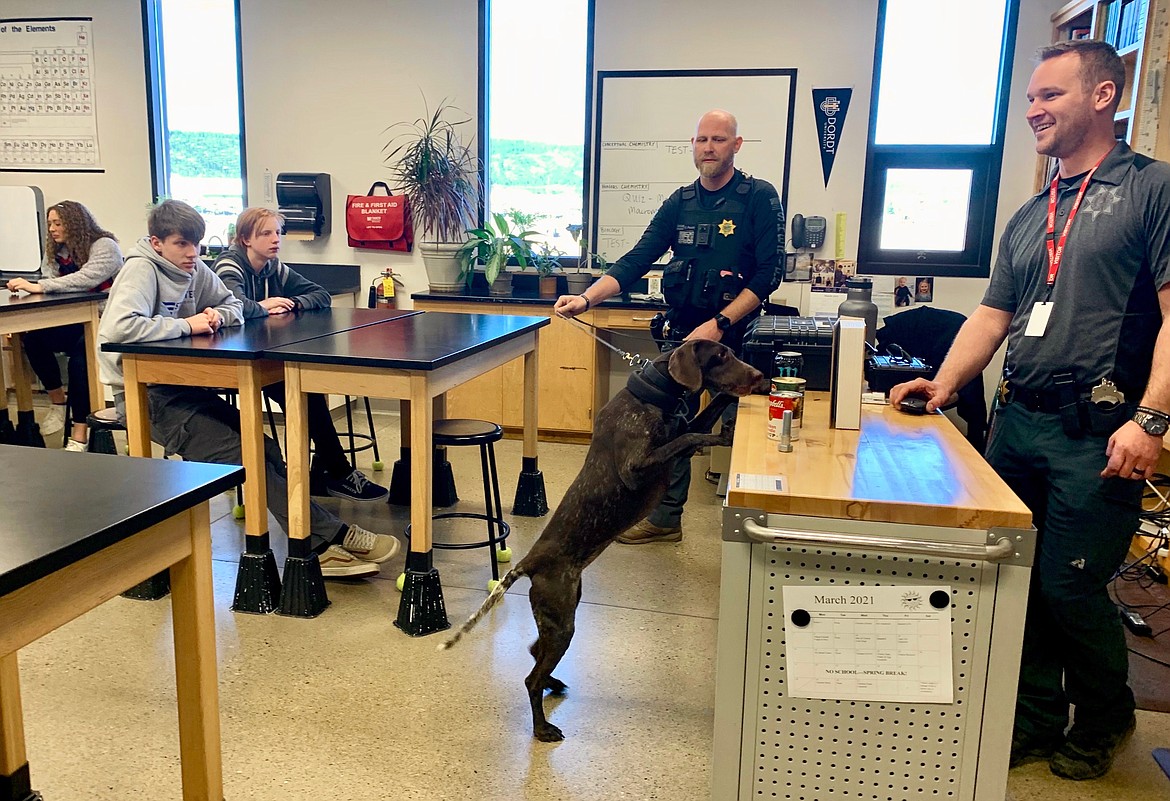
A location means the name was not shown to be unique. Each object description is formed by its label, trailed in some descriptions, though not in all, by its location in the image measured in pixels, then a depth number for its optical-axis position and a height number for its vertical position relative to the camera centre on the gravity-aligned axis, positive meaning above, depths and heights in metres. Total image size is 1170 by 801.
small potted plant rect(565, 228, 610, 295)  5.13 -0.22
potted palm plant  5.27 +0.30
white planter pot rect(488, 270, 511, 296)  5.23 -0.32
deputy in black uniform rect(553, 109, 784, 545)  3.35 -0.07
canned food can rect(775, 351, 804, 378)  2.10 -0.30
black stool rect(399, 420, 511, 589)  2.95 -0.72
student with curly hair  4.52 -0.26
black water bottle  3.80 -0.29
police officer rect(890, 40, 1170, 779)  1.76 -0.25
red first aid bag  5.48 +0.05
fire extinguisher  5.54 -0.41
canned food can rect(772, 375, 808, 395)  1.88 -0.31
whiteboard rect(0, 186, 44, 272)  5.80 -0.07
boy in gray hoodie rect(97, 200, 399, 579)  2.85 -0.53
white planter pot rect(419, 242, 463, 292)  5.18 -0.22
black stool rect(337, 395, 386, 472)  4.16 -1.07
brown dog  2.10 -0.62
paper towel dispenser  5.61 +0.17
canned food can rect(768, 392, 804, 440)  1.79 -0.35
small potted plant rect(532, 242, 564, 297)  5.22 -0.22
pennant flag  4.94 +0.71
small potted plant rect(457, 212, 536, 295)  5.21 -0.12
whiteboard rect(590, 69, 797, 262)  5.04 +0.60
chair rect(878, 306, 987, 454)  4.33 -0.49
